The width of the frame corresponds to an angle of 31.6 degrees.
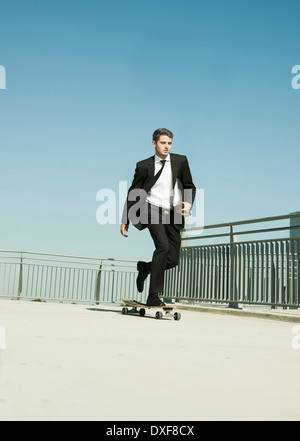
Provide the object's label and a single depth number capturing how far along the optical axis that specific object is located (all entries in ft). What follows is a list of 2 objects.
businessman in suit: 20.95
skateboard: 20.47
